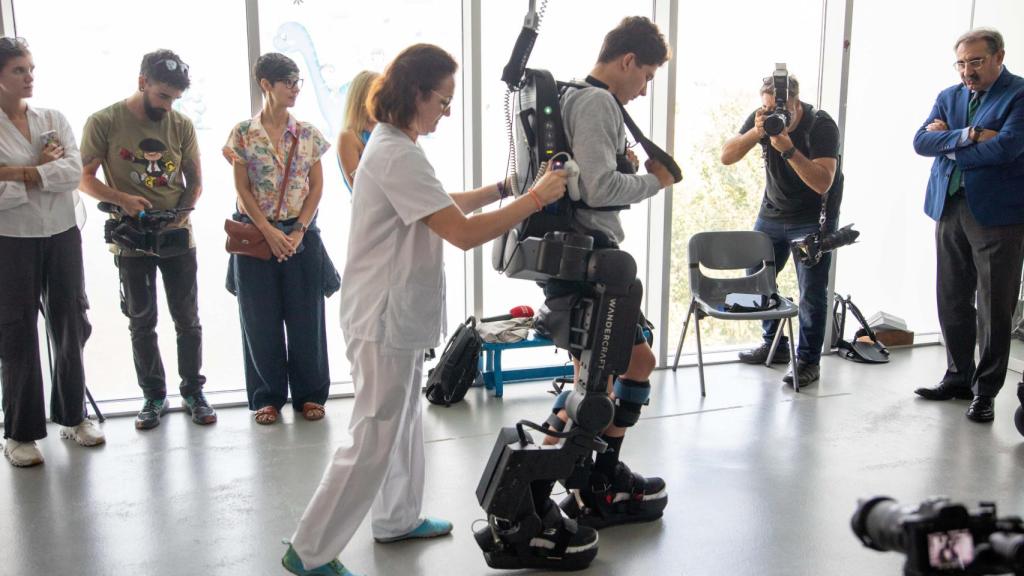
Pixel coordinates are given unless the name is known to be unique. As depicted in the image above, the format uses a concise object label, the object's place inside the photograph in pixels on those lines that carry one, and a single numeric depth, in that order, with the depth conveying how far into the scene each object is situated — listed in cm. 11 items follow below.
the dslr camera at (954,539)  99
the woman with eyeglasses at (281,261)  370
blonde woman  338
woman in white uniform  209
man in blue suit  373
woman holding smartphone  316
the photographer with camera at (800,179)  412
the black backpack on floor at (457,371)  408
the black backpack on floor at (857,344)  497
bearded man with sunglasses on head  357
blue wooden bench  425
